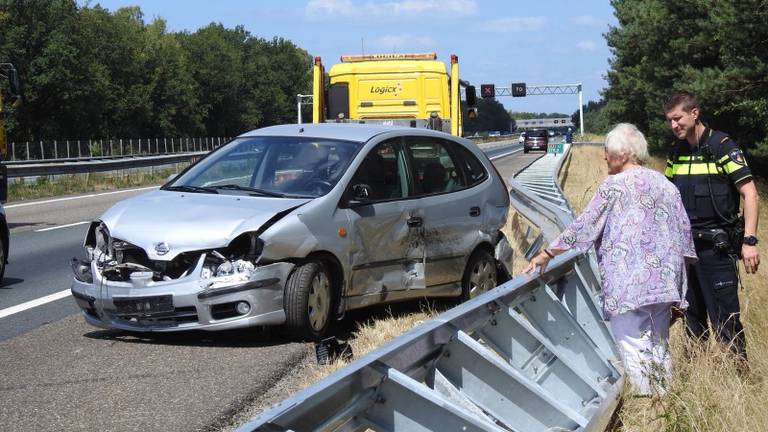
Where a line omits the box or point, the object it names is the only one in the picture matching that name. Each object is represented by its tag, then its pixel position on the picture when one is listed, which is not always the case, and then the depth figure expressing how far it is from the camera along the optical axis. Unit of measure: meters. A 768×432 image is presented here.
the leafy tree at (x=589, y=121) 177.25
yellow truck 20.41
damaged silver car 7.32
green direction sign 46.31
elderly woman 5.09
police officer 5.81
